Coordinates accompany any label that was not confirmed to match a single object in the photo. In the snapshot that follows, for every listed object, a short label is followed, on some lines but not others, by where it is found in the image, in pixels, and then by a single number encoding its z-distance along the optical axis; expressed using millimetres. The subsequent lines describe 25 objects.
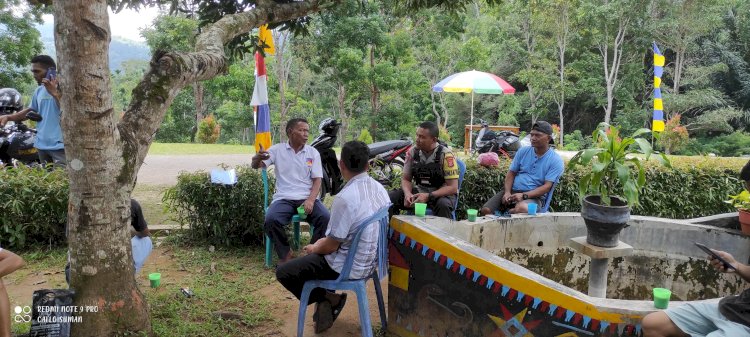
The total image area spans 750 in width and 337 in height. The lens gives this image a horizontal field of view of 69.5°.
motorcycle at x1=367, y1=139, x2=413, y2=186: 8133
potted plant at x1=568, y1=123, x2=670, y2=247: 3318
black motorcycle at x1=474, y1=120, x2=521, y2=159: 11344
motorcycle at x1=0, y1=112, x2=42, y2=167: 6566
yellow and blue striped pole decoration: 12776
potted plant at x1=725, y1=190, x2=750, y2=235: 3980
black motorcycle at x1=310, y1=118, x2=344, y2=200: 6203
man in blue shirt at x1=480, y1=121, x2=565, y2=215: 5008
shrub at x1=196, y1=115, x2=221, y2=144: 19688
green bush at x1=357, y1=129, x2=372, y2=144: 13889
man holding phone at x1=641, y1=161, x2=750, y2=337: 2508
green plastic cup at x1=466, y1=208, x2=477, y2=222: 4118
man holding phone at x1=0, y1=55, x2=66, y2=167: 4859
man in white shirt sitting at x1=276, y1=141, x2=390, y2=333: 3285
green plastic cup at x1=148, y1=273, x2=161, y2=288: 4168
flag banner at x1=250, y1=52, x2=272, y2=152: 5320
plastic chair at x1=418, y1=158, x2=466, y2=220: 5270
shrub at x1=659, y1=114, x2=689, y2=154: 19922
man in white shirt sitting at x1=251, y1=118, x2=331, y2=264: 4851
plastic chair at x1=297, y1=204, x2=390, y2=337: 3326
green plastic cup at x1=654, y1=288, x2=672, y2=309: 2623
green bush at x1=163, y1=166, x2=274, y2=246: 5414
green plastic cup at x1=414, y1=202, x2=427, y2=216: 3951
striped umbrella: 13227
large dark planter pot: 3320
